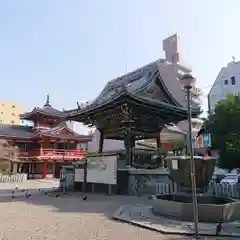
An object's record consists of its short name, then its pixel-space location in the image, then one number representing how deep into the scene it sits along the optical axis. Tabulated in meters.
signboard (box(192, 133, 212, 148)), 15.14
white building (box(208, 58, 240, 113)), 33.66
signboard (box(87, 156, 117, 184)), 14.54
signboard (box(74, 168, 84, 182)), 16.95
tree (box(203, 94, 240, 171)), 12.34
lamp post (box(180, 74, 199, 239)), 6.06
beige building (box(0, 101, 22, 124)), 89.11
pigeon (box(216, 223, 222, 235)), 6.16
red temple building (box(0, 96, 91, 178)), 32.93
